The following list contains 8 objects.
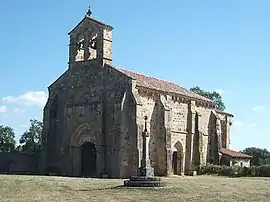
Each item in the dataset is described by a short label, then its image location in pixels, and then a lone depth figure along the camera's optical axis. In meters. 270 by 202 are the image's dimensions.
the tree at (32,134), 66.45
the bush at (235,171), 38.59
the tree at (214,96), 67.99
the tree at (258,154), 64.44
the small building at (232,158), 46.16
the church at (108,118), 36.31
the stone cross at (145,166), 25.41
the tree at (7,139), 64.88
